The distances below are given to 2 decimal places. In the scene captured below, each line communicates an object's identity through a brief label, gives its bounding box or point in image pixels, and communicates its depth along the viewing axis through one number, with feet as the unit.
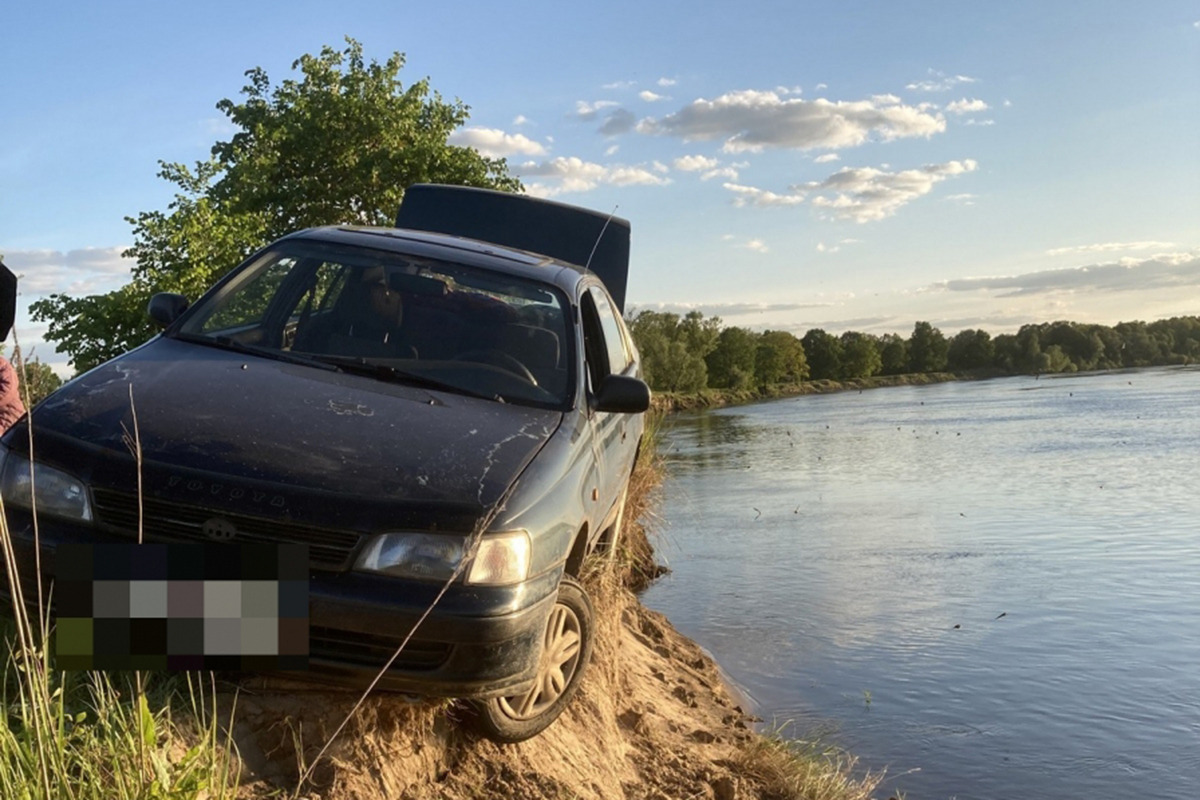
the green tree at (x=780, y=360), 429.38
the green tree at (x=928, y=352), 531.09
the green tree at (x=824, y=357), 495.00
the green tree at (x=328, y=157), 75.56
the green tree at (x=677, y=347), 283.59
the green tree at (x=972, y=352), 520.42
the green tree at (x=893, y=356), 524.93
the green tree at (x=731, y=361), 387.82
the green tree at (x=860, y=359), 497.05
